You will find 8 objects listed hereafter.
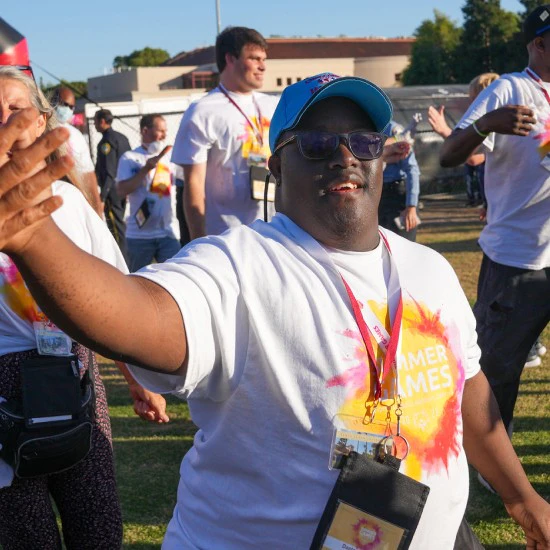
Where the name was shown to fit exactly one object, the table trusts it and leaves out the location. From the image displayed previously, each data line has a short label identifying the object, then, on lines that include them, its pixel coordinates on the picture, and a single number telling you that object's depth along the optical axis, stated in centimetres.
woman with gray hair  285
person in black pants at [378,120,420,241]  780
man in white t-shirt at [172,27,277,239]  523
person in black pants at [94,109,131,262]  1179
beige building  7431
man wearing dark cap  438
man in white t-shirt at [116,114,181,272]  796
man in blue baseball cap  181
